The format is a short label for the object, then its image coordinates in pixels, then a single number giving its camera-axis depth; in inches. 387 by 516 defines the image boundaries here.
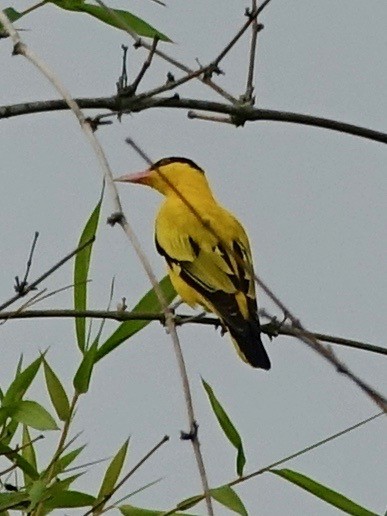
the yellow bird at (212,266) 319.6
